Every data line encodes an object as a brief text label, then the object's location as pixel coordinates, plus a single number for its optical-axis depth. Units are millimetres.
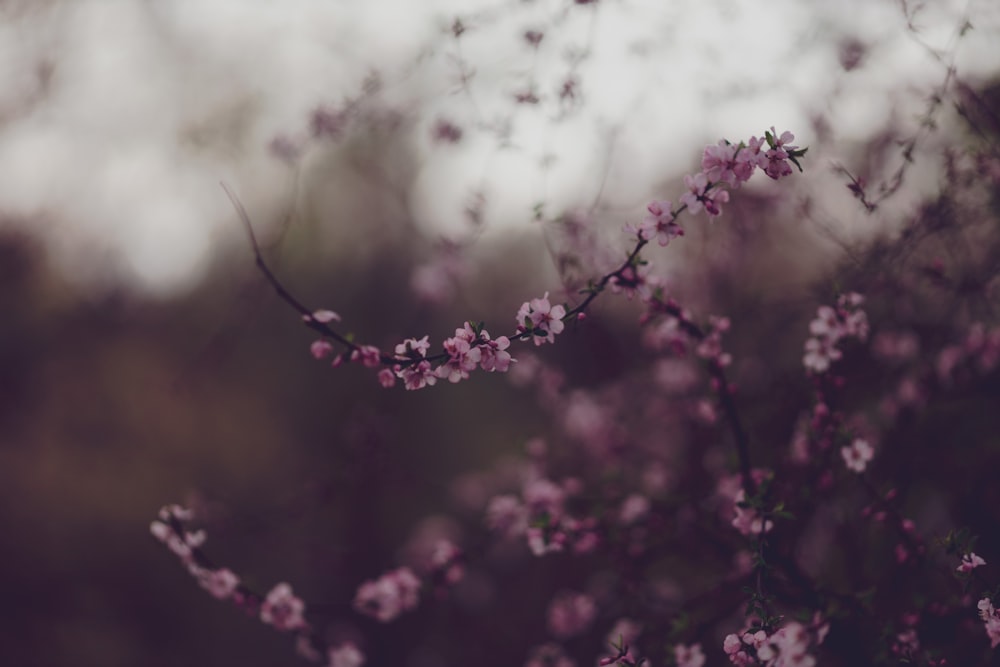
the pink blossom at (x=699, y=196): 1068
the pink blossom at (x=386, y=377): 1101
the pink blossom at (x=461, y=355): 1077
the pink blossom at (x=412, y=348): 1075
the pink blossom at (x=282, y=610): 1216
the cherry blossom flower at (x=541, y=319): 1079
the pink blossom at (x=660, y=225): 1073
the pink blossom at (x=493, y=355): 1081
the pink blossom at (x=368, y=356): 1088
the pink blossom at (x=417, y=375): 1077
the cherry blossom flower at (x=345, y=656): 1270
